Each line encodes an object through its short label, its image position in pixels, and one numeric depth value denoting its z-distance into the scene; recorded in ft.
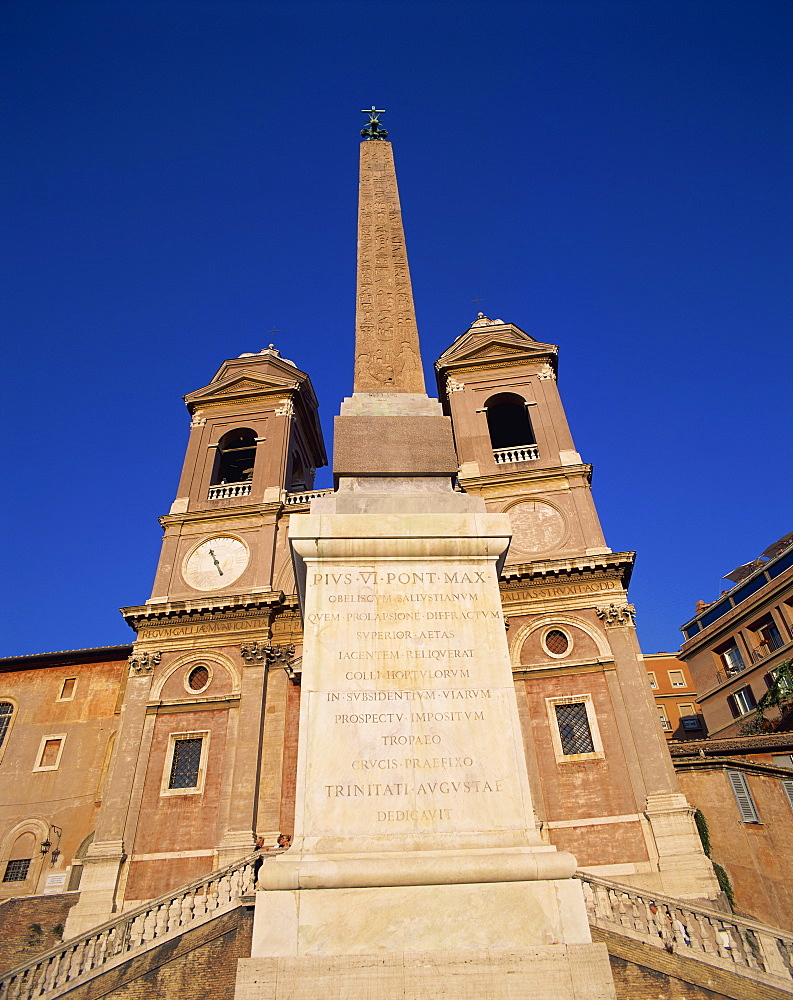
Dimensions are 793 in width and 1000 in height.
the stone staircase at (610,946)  34.37
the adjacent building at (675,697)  153.07
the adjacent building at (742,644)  109.50
